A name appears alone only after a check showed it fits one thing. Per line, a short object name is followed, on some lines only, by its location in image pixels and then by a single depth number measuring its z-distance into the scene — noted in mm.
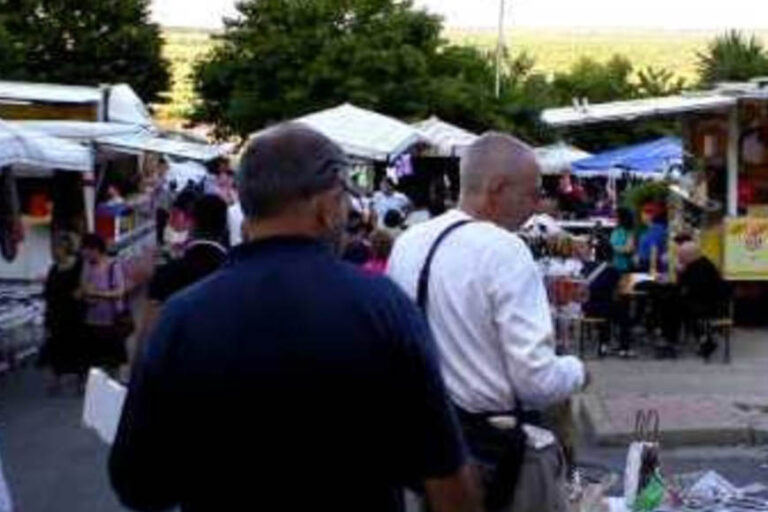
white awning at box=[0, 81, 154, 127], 23641
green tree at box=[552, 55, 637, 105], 70125
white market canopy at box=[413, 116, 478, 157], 31341
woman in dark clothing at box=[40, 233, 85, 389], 15047
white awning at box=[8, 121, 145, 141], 21703
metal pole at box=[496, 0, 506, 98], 57256
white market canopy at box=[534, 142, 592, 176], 44156
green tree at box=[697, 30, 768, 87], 65188
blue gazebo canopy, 36697
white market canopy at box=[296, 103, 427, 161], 24016
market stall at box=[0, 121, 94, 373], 15508
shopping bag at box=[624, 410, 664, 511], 6973
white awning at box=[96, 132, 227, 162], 24406
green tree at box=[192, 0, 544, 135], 50062
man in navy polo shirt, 3164
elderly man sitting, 16625
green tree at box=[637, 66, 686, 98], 68500
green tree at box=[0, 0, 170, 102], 58000
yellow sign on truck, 19062
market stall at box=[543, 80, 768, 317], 19203
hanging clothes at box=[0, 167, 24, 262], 18250
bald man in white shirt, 4742
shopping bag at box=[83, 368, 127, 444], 6469
